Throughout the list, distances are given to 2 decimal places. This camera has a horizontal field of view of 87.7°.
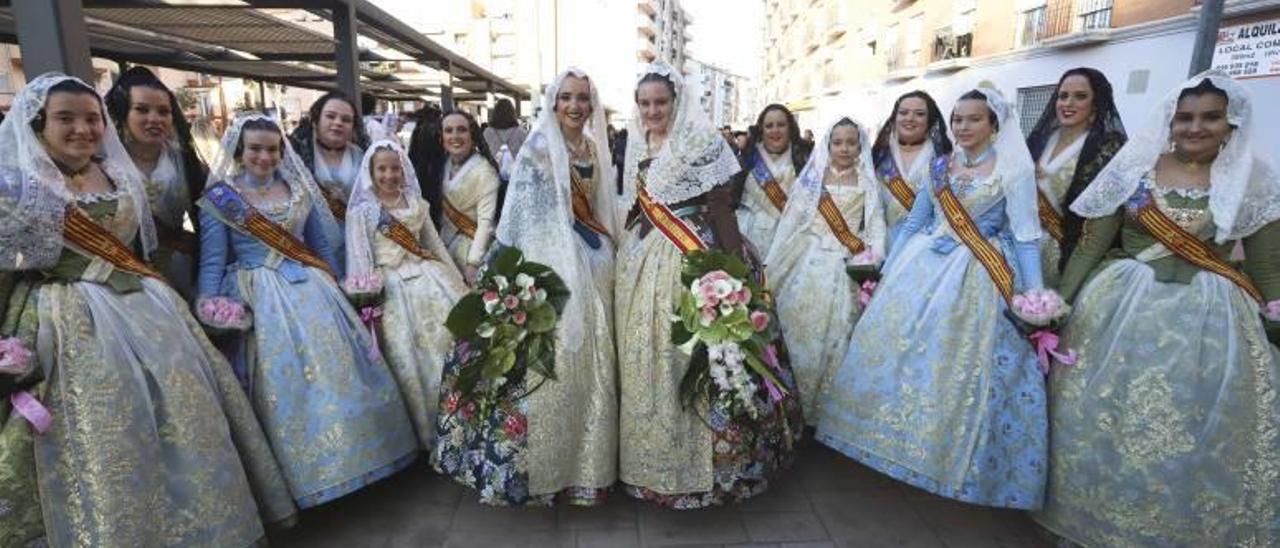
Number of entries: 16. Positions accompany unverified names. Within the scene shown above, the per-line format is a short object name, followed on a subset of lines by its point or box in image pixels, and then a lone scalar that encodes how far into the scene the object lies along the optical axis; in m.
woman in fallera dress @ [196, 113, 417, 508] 2.66
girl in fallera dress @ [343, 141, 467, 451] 3.13
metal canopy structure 4.76
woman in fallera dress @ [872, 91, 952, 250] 3.67
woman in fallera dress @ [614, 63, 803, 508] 2.68
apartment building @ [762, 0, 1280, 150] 8.76
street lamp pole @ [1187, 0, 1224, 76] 4.28
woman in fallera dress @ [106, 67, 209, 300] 2.76
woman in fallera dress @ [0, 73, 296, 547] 2.05
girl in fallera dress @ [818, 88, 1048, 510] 2.64
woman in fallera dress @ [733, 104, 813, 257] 4.36
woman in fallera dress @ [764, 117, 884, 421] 3.48
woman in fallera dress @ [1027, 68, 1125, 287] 2.91
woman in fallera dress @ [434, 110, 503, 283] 3.86
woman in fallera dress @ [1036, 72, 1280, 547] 2.29
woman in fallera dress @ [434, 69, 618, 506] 2.62
